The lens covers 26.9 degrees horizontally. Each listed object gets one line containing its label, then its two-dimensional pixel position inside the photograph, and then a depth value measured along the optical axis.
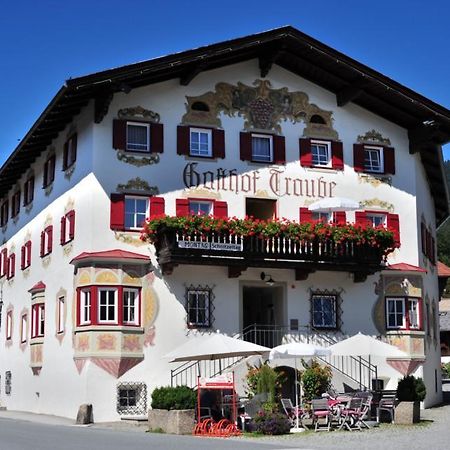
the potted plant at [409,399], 25.34
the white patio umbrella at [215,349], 24.66
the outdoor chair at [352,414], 23.92
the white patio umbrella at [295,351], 24.42
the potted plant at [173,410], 23.31
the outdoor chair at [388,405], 25.55
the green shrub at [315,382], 28.73
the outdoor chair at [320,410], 24.03
